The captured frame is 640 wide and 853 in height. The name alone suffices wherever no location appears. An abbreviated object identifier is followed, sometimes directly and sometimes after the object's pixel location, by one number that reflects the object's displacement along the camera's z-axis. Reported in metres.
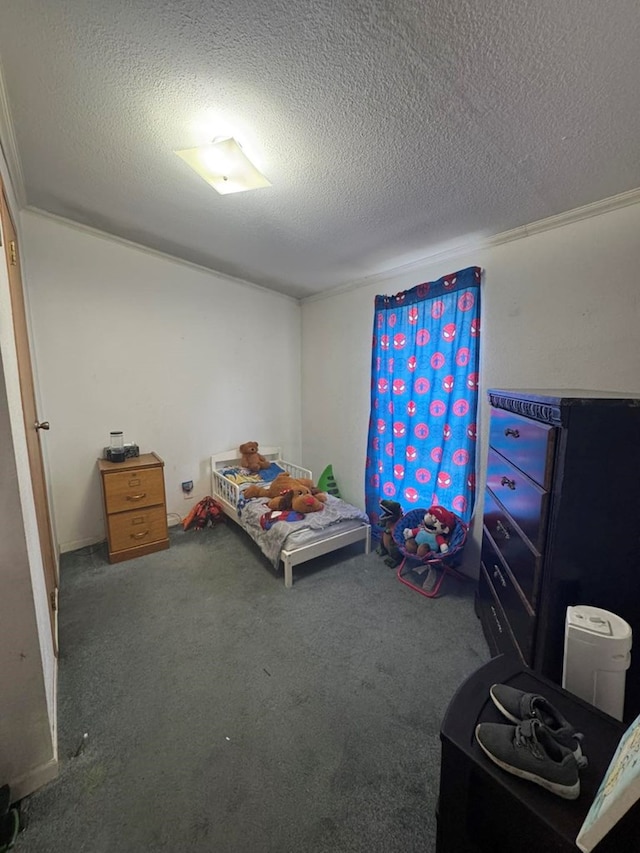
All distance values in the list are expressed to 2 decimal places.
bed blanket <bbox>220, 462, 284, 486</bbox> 3.16
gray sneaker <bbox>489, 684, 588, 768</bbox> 0.74
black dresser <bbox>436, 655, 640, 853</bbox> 0.61
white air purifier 0.91
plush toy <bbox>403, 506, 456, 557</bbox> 2.27
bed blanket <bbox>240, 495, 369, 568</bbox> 2.33
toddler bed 2.30
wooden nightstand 2.48
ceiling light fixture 1.47
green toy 3.55
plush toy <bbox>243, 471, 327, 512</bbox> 2.77
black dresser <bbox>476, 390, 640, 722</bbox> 1.06
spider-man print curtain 2.32
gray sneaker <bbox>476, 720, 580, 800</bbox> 0.66
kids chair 2.21
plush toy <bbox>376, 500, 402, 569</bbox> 2.57
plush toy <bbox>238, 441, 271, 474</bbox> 3.46
